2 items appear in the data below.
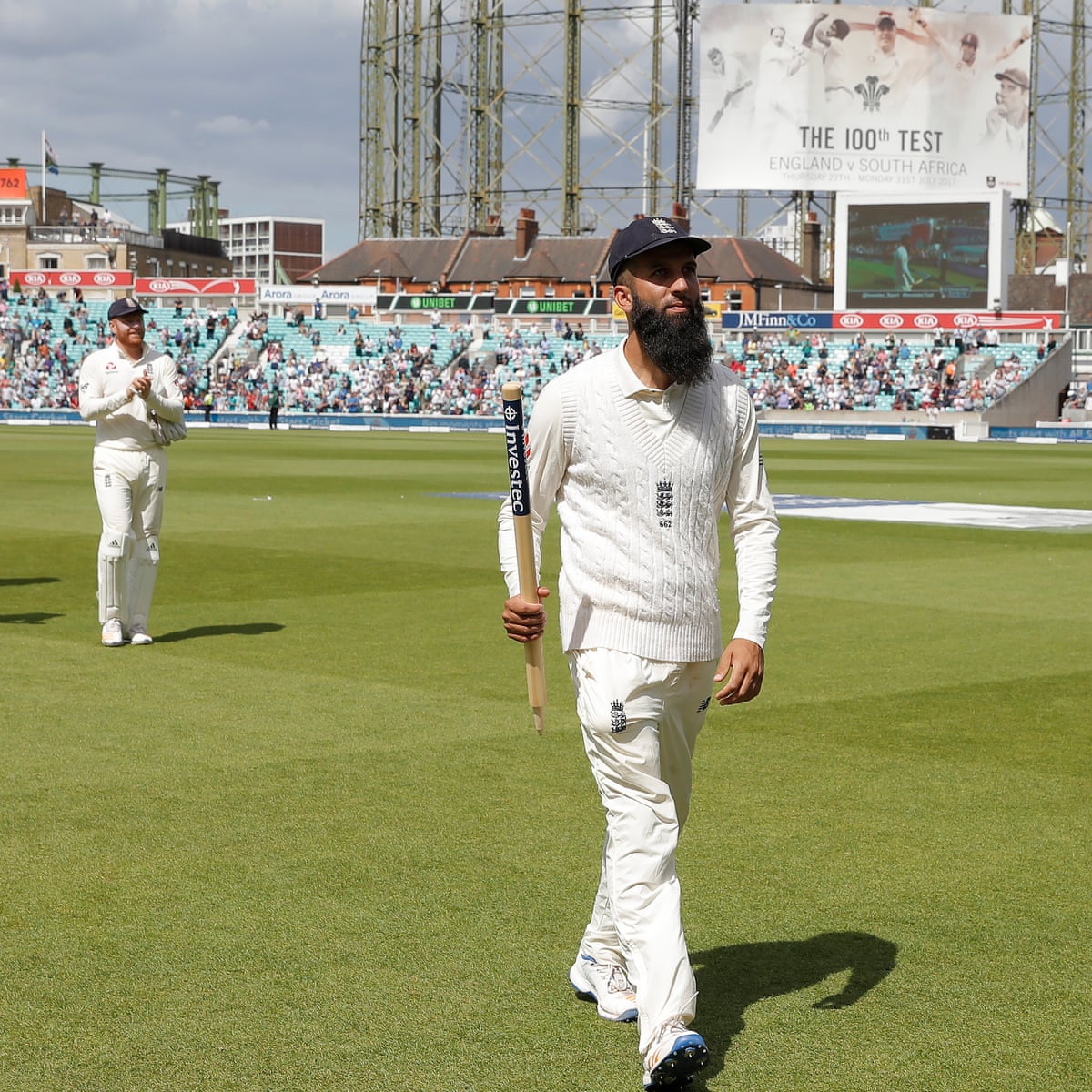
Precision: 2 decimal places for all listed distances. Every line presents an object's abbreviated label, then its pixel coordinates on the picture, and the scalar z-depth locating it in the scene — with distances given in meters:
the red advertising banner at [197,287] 81.37
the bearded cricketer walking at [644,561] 4.48
